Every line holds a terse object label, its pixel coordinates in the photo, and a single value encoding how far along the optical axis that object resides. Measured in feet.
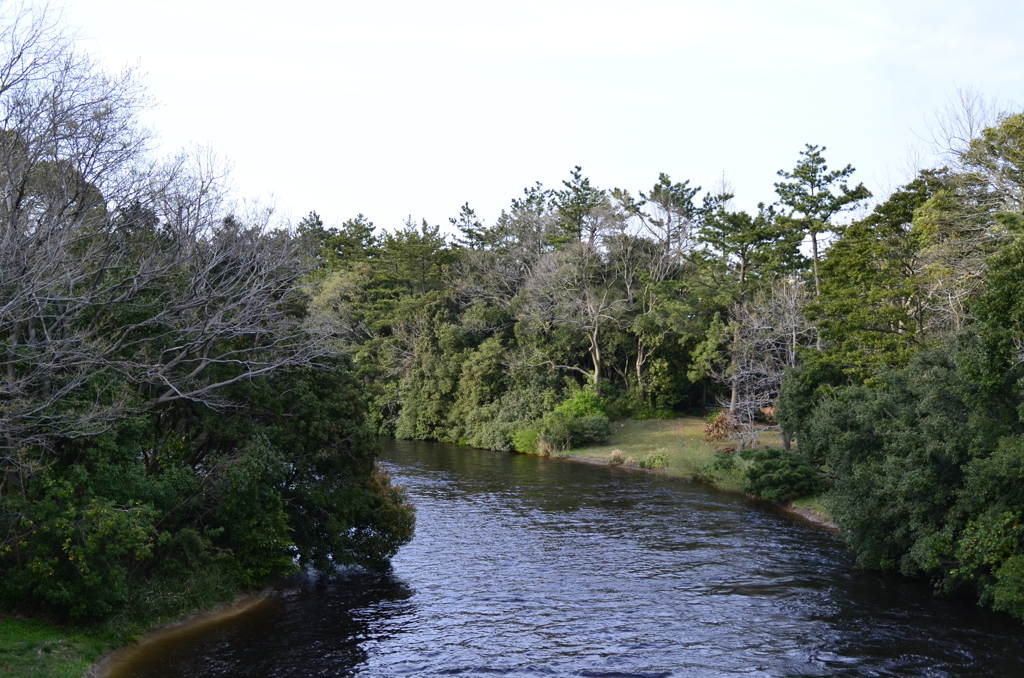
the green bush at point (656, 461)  155.94
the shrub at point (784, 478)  118.73
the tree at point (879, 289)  106.42
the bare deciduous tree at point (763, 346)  142.51
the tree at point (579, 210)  218.79
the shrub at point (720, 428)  159.91
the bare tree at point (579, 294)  201.05
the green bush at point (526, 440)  188.85
